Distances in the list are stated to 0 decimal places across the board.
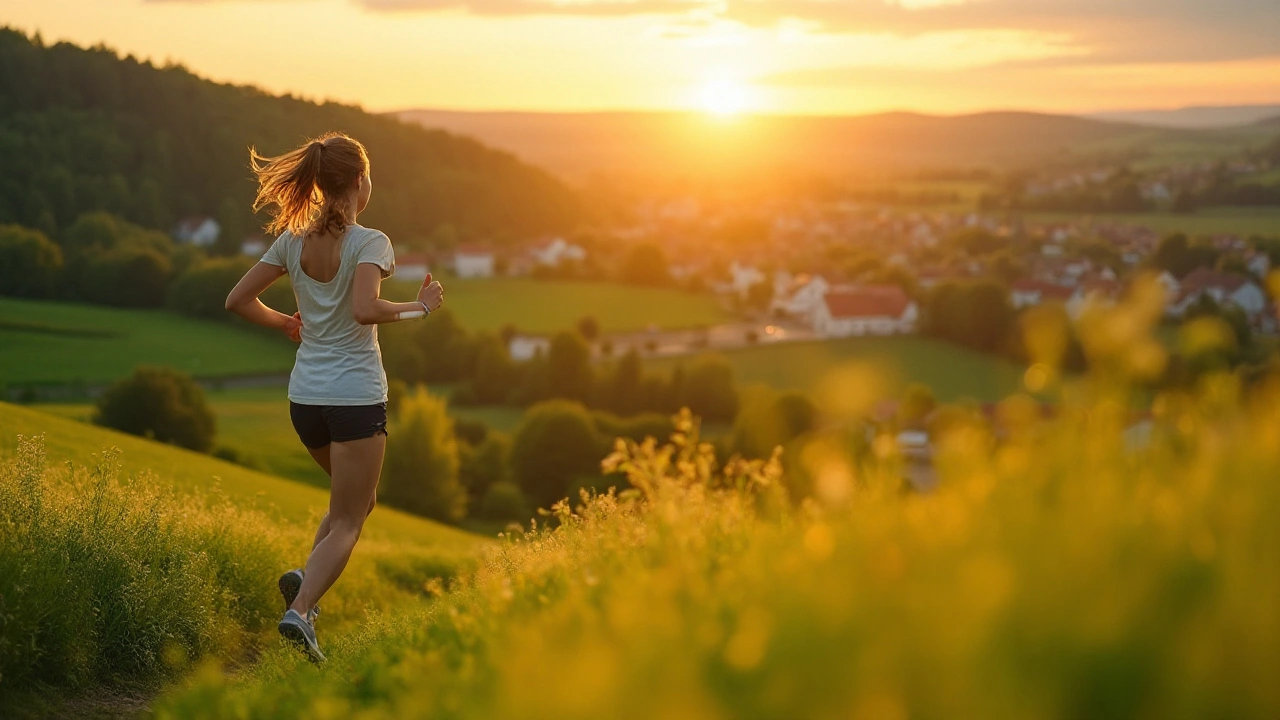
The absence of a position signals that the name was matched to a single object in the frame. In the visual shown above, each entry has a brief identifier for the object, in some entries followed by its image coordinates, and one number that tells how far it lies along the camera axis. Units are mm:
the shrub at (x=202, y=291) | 97188
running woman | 7023
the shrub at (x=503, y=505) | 58031
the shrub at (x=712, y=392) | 84562
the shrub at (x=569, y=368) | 87812
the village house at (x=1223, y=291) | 88188
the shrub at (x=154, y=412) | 51125
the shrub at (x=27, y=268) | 99125
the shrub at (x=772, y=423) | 66812
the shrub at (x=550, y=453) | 63312
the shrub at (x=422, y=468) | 53500
